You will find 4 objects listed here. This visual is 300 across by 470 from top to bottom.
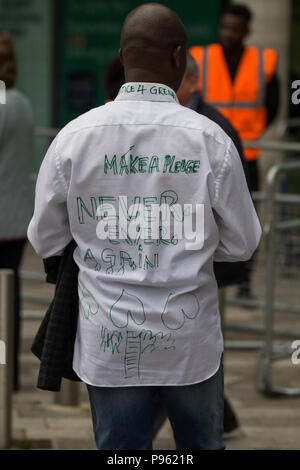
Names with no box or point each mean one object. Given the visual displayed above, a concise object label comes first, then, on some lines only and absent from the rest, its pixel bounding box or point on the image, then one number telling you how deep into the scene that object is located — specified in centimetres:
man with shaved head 441
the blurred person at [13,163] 858
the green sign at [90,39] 1746
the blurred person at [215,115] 661
